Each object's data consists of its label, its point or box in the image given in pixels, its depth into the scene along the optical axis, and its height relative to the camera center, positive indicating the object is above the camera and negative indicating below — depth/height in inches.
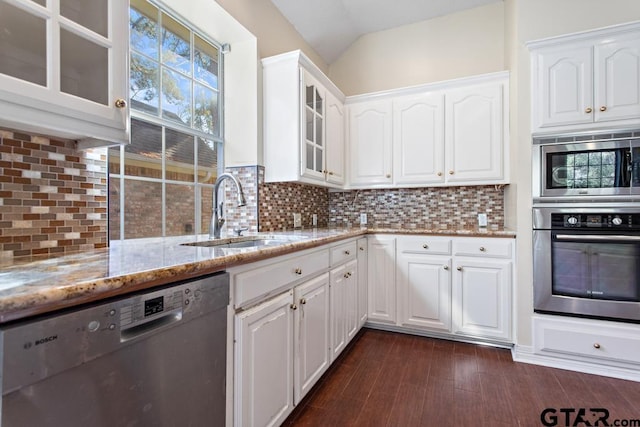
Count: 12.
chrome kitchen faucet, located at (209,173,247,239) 72.7 -1.5
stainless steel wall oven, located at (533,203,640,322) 80.7 -13.1
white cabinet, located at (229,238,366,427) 48.3 -22.4
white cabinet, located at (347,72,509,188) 106.3 +28.4
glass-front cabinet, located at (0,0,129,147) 34.3 +17.9
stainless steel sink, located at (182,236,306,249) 67.2 -6.8
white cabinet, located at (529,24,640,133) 81.5 +35.7
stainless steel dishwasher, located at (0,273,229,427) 24.5 -14.6
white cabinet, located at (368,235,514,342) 96.6 -24.0
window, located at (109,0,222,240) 68.2 +19.9
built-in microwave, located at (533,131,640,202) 81.4 +12.2
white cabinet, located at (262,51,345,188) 92.4 +29.0
